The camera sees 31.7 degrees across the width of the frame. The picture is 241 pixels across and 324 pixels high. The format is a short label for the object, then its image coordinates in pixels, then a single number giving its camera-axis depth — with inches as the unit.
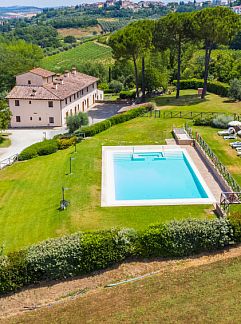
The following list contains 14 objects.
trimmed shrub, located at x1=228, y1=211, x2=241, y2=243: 707.4
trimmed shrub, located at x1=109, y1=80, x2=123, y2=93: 2738.7
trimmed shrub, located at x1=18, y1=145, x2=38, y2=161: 1359.6
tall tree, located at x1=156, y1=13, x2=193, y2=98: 1927.9
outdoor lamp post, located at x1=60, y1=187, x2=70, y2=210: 901.8
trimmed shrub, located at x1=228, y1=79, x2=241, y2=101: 1907.0
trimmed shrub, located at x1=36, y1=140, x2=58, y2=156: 1400.1
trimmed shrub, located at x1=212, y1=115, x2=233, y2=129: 1511.8
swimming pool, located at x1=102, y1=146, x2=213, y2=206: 952.3
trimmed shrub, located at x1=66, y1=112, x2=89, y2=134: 1609.3
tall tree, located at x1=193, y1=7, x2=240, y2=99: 1814.7
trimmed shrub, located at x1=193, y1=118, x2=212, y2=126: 1563.7
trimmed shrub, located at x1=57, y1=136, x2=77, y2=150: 1432.1
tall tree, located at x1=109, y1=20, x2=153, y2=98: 1925.4
